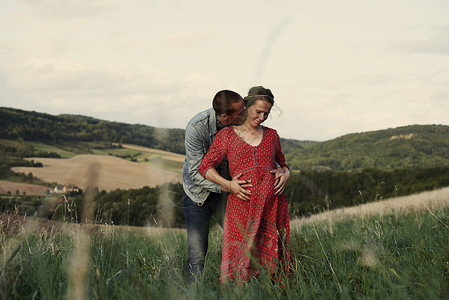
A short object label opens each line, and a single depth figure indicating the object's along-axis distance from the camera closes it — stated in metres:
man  3.80
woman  3.39
